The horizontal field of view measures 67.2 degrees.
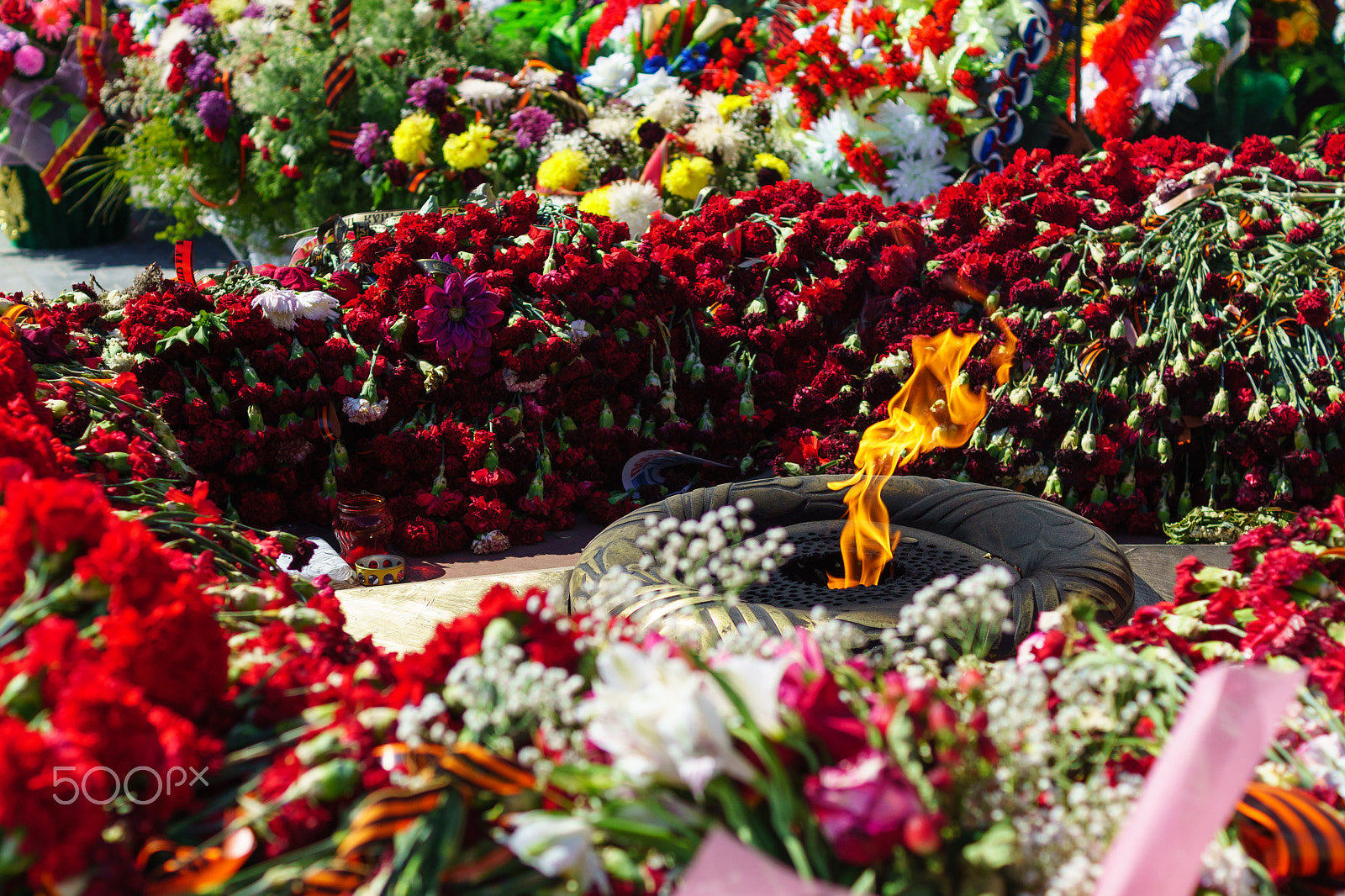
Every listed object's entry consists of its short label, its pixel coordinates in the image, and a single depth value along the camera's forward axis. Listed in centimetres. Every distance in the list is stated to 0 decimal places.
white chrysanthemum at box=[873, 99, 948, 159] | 409
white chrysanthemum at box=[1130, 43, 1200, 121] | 445
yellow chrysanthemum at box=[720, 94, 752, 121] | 444
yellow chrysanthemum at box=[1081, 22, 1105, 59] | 464
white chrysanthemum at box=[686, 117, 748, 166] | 423
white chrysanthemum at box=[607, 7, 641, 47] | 520
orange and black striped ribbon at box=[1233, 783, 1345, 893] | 76
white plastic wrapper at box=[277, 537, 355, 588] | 267
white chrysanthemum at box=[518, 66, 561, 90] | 478
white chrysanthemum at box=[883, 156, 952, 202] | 418
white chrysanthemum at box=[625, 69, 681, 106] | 472
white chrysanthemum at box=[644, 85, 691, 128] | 446
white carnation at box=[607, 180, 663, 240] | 381
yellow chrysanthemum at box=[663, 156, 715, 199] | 415
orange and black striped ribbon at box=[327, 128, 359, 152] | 508
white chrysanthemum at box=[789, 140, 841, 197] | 434
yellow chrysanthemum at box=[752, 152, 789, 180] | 430
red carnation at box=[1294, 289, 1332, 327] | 285
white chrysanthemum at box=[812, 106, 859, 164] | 415
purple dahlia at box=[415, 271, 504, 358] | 294
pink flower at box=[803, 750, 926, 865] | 62
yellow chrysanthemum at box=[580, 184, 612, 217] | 395
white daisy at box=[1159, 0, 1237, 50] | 447
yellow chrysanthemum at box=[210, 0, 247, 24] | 562
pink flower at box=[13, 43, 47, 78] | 551
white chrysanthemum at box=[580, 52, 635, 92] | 504
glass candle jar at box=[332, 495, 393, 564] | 277
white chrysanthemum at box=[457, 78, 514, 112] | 467
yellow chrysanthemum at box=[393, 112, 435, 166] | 466
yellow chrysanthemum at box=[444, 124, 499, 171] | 460
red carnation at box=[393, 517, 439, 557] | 288
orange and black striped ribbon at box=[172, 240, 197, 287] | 309
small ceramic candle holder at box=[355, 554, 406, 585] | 273
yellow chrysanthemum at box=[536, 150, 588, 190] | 426
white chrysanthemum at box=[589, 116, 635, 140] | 444
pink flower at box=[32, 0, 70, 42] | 559
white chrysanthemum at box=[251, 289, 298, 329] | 288
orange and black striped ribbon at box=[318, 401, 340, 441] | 294
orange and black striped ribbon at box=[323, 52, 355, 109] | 504
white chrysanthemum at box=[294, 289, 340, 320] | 292
